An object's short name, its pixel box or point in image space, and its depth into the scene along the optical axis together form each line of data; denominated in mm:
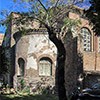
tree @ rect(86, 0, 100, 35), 7758
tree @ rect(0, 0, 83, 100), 9962
